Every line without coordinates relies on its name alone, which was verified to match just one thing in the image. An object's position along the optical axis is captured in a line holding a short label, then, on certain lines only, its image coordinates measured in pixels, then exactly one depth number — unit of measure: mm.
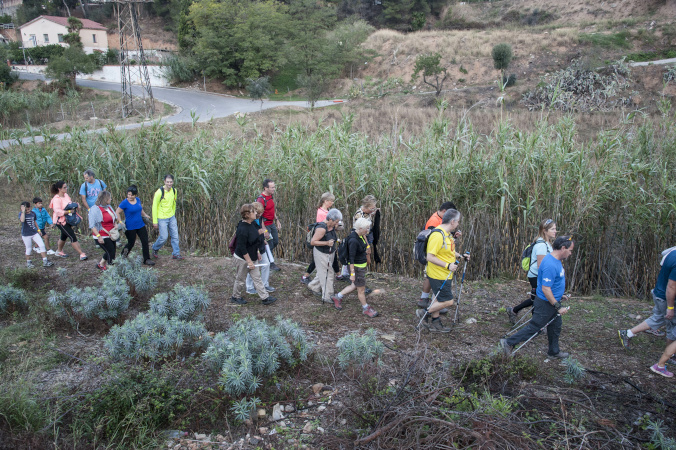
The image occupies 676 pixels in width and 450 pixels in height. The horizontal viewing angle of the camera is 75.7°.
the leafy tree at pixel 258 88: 27203
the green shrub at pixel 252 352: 3551
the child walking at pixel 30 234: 7000
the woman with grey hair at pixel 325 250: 5422
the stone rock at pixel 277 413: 3654
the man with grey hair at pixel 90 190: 7379
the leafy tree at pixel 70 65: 31516
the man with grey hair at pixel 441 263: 4648
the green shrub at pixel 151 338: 4051
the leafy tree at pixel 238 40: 33938
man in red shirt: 6375
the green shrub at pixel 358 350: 3918
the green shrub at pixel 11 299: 5447
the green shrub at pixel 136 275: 5758
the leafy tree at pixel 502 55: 26969
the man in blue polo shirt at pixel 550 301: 4155
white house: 45562
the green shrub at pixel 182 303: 4883
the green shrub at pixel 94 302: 5051
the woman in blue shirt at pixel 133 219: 6574
